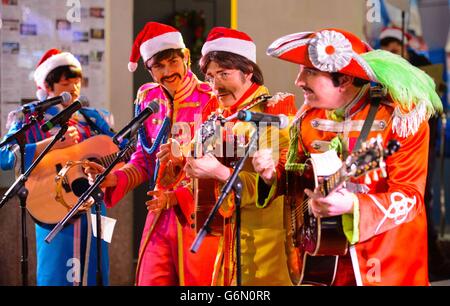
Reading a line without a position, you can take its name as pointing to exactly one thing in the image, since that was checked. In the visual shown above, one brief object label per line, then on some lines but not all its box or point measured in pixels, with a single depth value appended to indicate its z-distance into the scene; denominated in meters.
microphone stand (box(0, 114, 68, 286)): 6.73
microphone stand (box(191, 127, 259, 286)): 5.25
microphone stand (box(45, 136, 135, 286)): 6.38
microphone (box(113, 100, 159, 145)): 5.76
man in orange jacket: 5.14
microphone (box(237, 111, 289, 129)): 5.25
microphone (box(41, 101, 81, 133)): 6.63
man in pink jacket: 6.62
